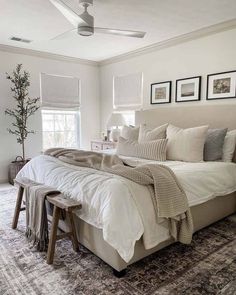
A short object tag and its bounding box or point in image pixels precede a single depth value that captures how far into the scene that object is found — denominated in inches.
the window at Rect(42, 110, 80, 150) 214.1
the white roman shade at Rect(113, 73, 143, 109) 200.8
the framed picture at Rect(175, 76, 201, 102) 158.1
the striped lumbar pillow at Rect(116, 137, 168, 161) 128.5
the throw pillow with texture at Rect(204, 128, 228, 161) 127.6
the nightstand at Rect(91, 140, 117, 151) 195.8
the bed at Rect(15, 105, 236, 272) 73.0
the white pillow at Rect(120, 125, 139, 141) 159.8
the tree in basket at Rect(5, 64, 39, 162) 183.5
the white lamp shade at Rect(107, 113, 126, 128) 201.2
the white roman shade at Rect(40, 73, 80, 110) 206.8
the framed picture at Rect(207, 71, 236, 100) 141.5
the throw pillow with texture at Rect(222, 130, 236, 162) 128.3
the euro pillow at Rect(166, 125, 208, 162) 124.4
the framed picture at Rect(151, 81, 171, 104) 176.1
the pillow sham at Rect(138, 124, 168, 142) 141.9
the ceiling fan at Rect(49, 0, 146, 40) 94.1
